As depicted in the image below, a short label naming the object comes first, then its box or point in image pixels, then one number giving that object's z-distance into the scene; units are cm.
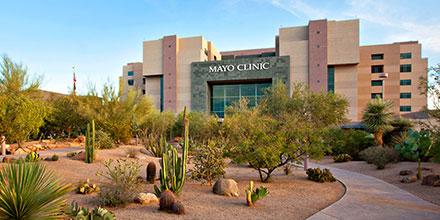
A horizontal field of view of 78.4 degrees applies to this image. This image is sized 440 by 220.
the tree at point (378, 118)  1920
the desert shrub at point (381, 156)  1385
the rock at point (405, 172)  1169
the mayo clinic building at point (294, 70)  4209
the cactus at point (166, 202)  614
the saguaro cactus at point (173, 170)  740
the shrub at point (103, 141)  1788
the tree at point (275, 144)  906
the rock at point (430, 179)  964
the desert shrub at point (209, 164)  936
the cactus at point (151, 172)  920
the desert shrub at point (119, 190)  645
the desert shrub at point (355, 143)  1920
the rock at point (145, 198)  661
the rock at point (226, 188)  768
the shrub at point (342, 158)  1786
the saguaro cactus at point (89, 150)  1241
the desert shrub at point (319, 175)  1026
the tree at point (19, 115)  962
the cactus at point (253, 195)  670
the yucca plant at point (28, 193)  348
